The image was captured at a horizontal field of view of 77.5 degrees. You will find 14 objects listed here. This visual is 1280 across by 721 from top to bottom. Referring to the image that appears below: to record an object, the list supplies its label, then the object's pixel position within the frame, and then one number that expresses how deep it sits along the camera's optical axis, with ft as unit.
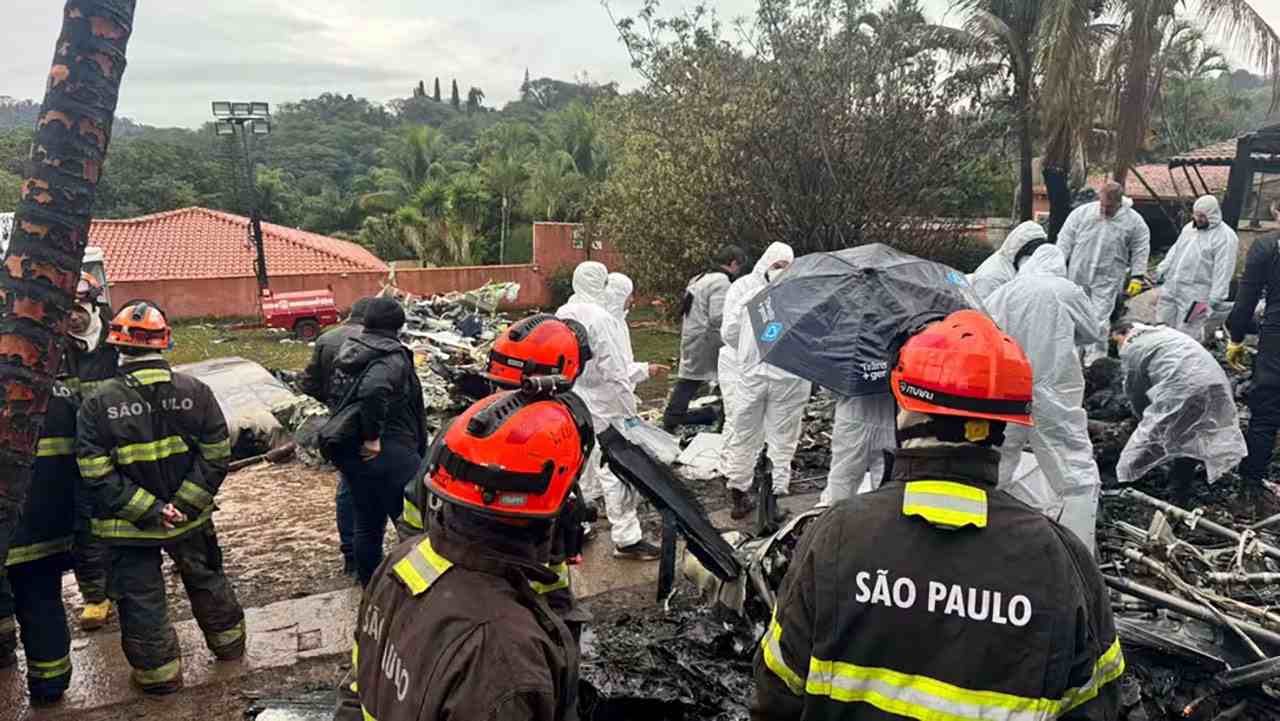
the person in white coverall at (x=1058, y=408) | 13.85
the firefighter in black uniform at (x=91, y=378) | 12.54
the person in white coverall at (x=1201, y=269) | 25.08
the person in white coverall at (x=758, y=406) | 18.62
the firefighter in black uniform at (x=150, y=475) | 11.52
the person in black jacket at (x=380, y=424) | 14.12
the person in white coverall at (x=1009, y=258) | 19.43
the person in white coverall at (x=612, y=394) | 17.01
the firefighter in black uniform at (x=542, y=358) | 8.22
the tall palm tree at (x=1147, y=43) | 37.47
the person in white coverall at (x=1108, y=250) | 24.71
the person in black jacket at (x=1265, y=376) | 18.19
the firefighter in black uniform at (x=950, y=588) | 5.06
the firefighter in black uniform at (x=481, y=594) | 4.40
